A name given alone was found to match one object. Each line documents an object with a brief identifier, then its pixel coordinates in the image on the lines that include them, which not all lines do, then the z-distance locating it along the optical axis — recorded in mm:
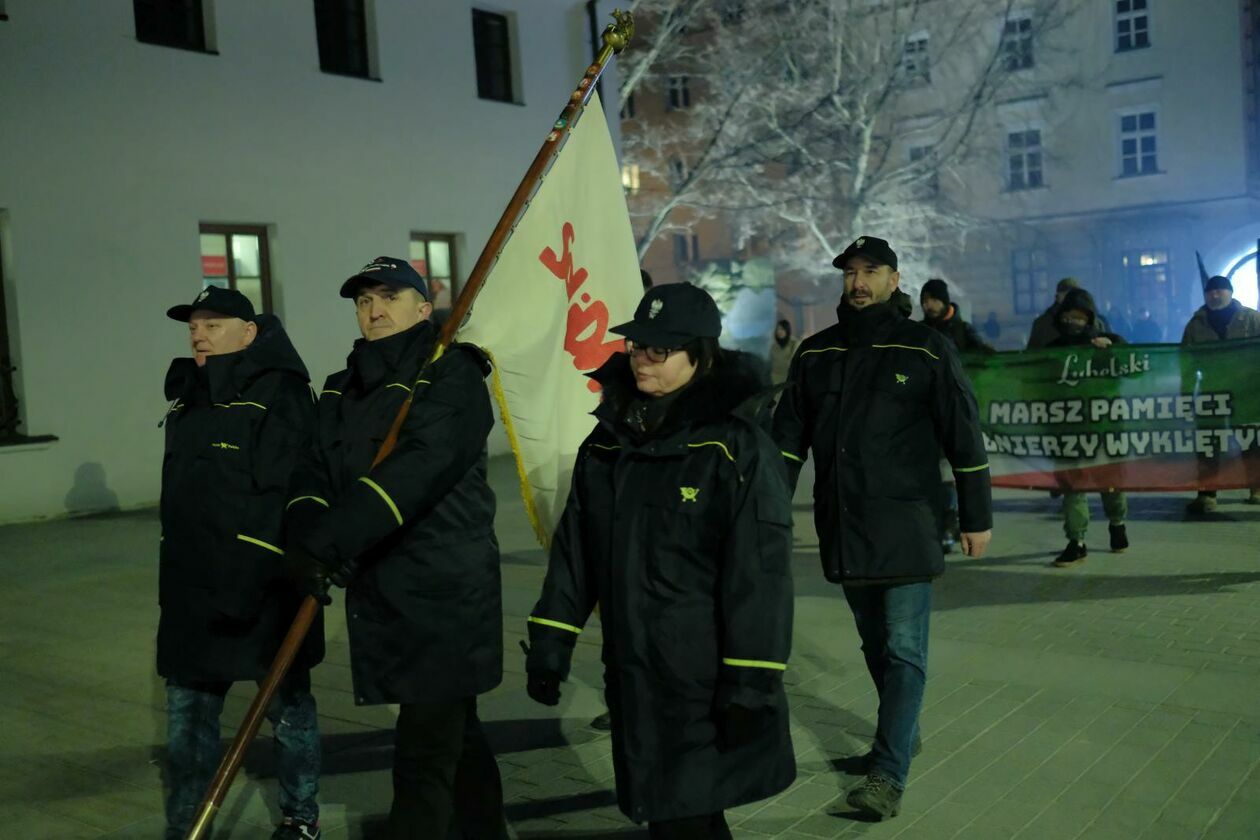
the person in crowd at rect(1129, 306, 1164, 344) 31622
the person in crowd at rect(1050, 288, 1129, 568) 9188
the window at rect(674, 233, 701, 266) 56031
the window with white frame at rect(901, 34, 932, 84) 35312
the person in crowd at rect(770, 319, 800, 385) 21047
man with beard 4738
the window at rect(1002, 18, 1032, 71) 36647
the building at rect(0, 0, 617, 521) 13203
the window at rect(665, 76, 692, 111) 51197
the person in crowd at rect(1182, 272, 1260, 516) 11617
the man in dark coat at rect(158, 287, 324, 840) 4176
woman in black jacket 3281
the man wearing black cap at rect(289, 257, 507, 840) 3711
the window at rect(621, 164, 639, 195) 38688
